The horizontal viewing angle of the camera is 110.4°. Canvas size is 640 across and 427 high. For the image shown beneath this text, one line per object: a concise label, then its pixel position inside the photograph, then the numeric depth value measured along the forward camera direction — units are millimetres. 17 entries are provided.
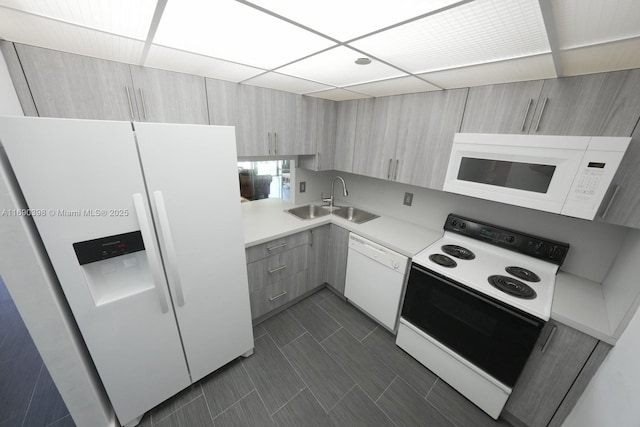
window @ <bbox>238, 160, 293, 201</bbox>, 3111
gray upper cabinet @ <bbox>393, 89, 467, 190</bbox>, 1640
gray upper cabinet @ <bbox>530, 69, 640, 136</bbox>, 1063
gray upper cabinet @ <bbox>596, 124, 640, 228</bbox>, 1086
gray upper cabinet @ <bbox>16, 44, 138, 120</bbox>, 1110
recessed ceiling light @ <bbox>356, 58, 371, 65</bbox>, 1141
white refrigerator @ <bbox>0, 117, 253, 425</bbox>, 913
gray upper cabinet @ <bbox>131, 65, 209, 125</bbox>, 1376
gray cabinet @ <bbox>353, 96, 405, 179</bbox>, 1999
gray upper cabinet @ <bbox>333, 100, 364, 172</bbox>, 2334
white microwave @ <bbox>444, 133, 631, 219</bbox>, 1123
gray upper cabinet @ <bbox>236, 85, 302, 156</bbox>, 1839
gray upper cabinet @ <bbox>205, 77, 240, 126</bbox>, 1644
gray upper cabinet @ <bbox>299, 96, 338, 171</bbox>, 2252
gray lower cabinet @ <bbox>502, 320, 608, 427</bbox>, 1145
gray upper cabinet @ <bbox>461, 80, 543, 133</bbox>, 1310
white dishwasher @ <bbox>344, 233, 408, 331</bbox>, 1851
